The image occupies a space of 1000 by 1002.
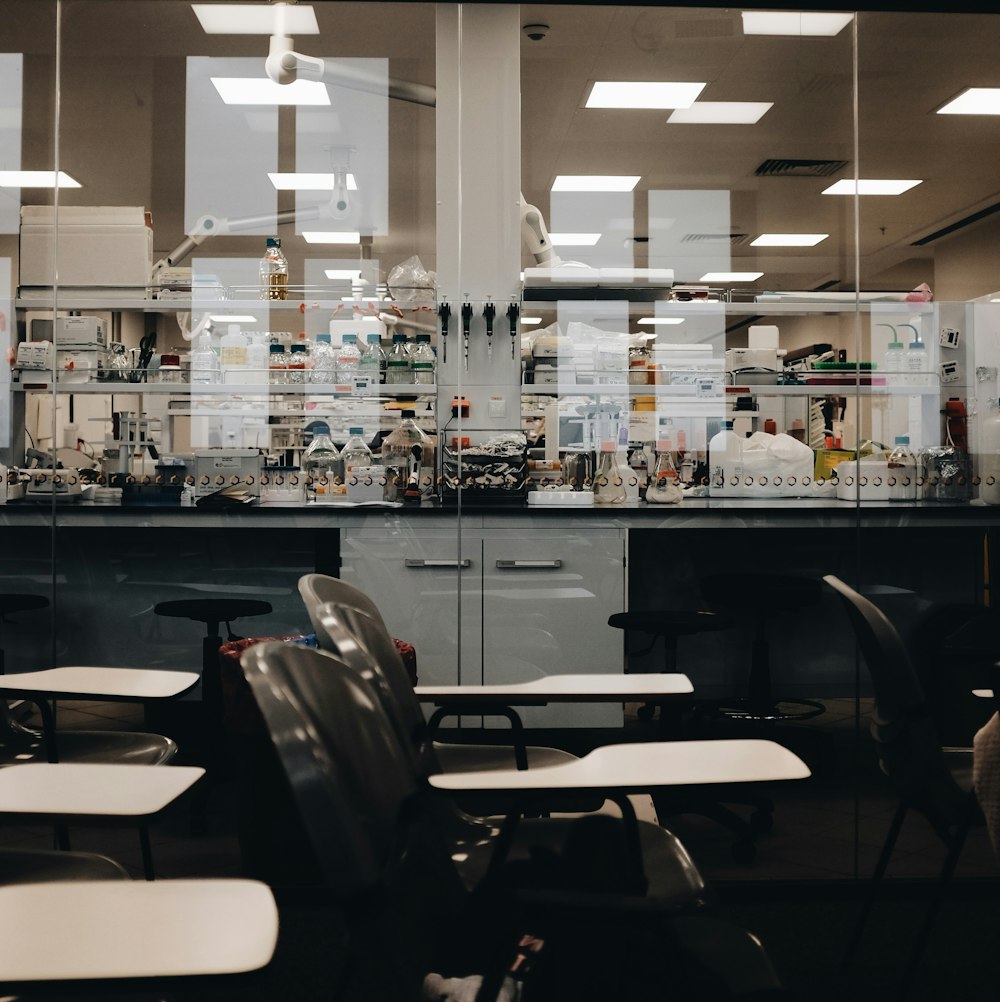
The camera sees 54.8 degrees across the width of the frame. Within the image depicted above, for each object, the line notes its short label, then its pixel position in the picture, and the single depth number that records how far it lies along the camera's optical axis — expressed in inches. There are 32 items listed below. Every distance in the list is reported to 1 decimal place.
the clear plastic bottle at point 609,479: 136.2
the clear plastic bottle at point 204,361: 138.7
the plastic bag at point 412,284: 143.3
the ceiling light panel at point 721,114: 152.8
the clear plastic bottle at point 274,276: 146.5
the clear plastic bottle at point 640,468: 137.1
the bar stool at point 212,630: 120.6
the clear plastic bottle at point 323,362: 142.9
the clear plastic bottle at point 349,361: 143.6
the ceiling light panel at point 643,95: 153.4
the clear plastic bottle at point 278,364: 140.8
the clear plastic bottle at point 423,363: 143.6
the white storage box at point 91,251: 125.0
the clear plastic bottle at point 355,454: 136.3
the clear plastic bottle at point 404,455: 136.9
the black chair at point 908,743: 70.1
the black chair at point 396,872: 35.5
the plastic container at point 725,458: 138.8
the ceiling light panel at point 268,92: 151.0
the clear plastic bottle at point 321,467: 133.3
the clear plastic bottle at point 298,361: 141.4
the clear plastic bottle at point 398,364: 143.3
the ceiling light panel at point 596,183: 152.3
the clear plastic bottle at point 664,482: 135.6
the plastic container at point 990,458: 127.0
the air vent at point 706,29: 142.8
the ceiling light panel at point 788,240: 137.9
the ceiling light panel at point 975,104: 138.6
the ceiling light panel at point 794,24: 132.6
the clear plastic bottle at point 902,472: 126.1
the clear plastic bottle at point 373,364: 143.4
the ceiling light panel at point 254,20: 143.6
